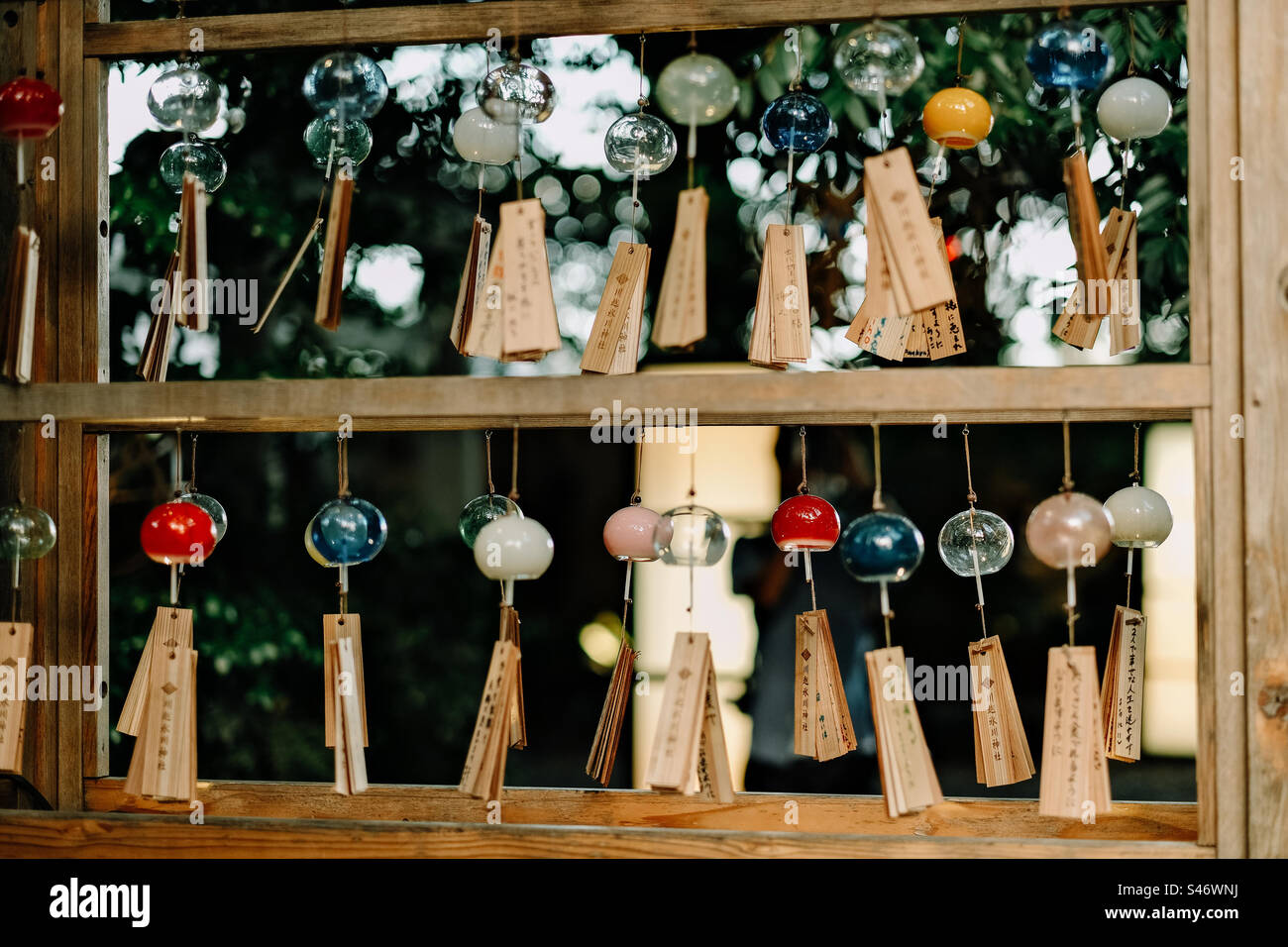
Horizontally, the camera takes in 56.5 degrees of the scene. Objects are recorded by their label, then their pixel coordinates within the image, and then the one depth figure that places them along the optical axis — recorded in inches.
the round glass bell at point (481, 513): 75.0
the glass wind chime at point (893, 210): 54.7
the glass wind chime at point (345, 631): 58.4
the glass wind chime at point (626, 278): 66.5
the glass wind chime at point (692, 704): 54.6
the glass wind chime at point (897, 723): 54.3
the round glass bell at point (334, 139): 71.6
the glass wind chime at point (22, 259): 60.4
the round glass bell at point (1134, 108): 67.2
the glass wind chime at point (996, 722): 68.8
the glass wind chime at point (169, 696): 58.8
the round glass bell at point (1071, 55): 60.8
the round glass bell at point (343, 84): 62.9
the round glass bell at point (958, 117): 66.3
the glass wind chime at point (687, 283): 56.3
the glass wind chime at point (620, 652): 70.8
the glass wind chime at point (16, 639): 59.4
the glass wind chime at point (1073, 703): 53.6
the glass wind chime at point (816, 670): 71.3
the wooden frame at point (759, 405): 53.8
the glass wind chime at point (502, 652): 57.2
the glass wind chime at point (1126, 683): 67.6
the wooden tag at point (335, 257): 58.5
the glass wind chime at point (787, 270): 66.3
